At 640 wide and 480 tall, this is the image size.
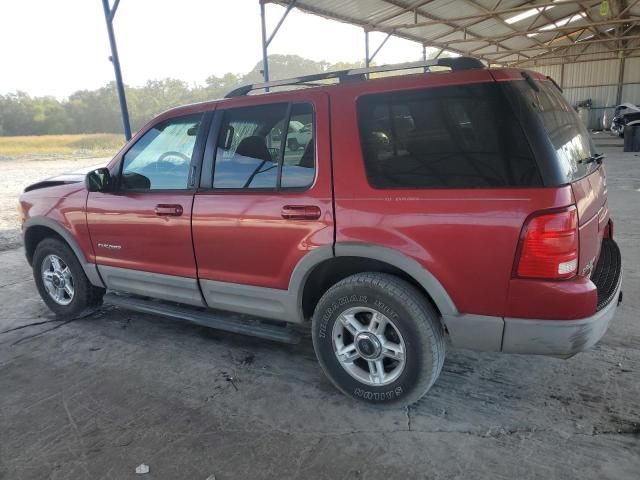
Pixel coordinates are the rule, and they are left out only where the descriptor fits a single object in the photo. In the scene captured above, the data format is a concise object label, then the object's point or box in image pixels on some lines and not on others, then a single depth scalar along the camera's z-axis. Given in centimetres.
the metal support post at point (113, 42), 756
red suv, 220
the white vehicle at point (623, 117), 1868
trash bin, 1534
